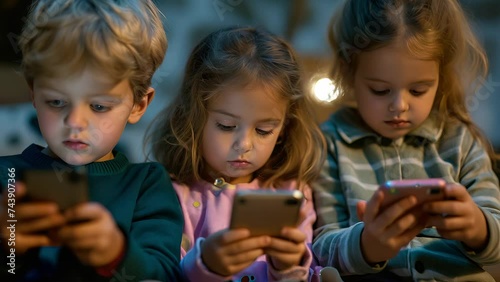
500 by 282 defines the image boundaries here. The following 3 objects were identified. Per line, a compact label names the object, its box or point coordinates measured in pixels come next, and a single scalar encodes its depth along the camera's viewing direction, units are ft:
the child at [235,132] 4.88
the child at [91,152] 4.27
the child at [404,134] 5.05
